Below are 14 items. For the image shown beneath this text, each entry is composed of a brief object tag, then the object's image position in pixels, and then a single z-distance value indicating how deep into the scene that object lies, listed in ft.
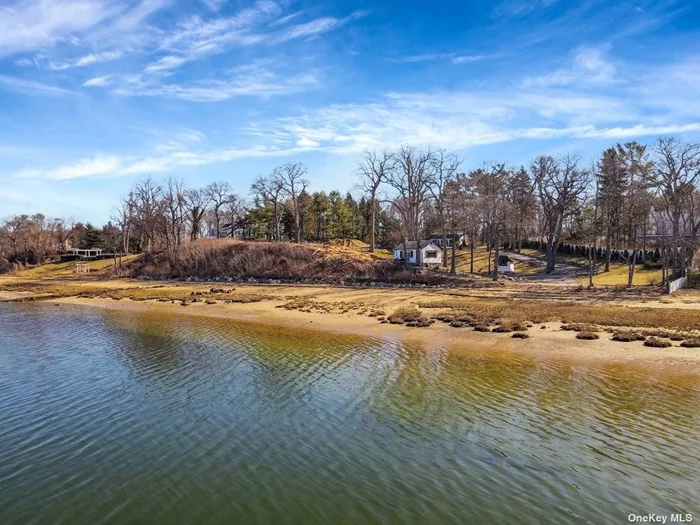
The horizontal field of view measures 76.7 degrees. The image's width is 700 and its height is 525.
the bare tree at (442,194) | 199.10
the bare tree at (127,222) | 298.60
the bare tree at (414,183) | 207.62
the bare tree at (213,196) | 290.56
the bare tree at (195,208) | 287.48
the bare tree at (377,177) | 227.20
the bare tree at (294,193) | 251.80
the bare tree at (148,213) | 287.28
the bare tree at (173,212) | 273.54
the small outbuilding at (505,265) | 200.95
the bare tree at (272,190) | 259.86
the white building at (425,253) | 226.42
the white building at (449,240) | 274.61
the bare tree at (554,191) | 182.60
